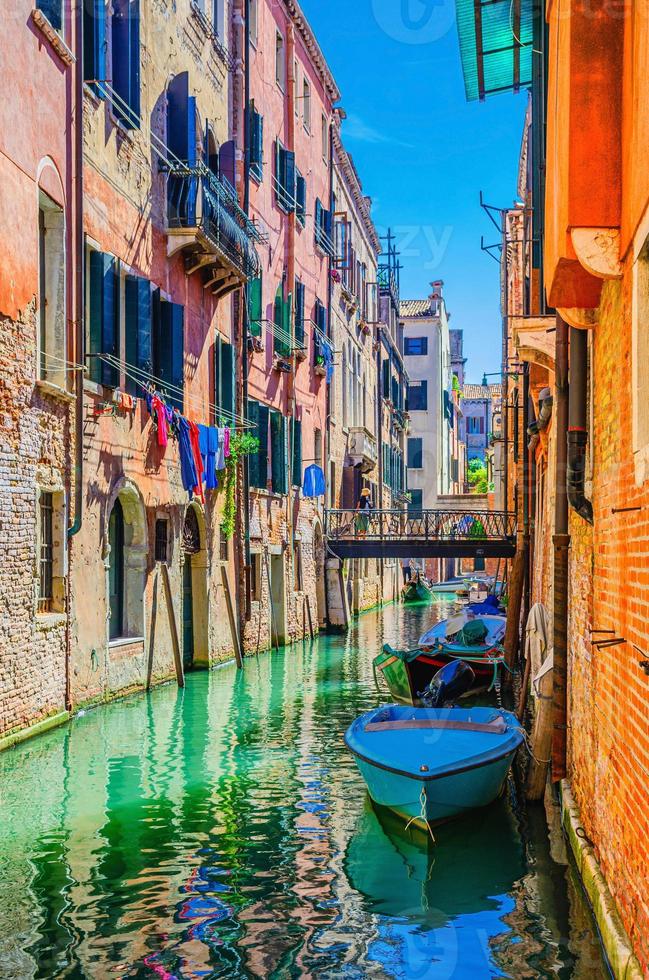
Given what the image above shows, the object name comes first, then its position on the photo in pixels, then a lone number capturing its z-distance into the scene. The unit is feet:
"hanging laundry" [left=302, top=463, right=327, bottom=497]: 78.84
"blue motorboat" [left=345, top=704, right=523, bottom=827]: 25.25
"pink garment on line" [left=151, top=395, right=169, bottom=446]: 47.11
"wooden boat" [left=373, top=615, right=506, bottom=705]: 47.06
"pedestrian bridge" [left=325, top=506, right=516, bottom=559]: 81.82
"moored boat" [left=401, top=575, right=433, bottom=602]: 139.13
